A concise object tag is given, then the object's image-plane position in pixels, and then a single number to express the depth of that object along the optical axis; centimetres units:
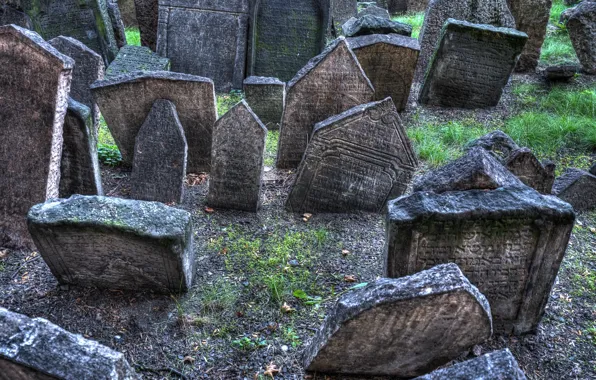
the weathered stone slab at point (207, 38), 824
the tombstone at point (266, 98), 699
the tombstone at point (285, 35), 832
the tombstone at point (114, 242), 344
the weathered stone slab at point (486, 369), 230
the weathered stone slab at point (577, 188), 518
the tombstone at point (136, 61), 776
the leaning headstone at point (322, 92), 565
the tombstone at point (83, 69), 587
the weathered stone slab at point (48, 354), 228
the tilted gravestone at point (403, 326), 282
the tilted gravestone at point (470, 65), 724
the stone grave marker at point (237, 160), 476
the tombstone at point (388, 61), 704
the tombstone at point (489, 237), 318
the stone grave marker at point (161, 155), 503
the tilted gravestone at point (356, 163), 481
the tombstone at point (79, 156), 445
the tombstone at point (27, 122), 411
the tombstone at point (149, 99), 507
